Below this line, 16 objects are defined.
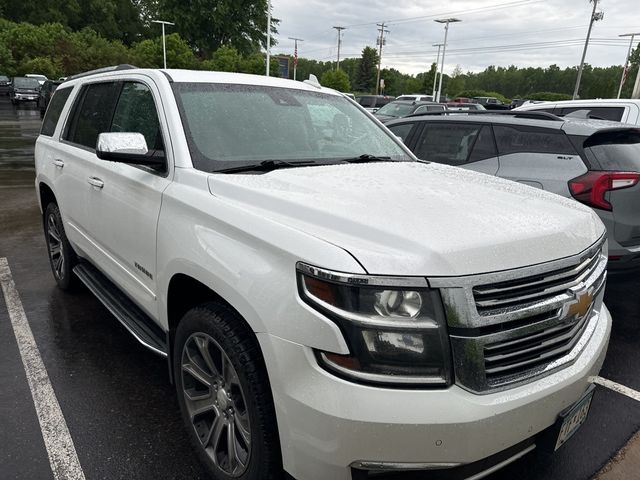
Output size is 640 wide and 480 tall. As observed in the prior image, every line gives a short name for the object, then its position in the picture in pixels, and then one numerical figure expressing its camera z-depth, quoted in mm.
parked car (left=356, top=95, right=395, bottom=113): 29945
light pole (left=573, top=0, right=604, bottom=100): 38925
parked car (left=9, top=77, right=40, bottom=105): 32906
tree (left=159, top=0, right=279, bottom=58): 62844
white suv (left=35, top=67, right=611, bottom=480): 1588
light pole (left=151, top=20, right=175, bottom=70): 50825
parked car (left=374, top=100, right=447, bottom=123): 17547
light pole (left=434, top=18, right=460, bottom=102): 48875
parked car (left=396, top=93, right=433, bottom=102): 31023
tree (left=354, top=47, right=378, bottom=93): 91000
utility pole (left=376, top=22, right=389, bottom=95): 73688
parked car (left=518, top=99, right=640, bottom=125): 6918
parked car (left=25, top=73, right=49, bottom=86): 36266
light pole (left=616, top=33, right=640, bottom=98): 47212
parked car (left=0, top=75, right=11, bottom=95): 40281
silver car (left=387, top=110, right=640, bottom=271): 3957
